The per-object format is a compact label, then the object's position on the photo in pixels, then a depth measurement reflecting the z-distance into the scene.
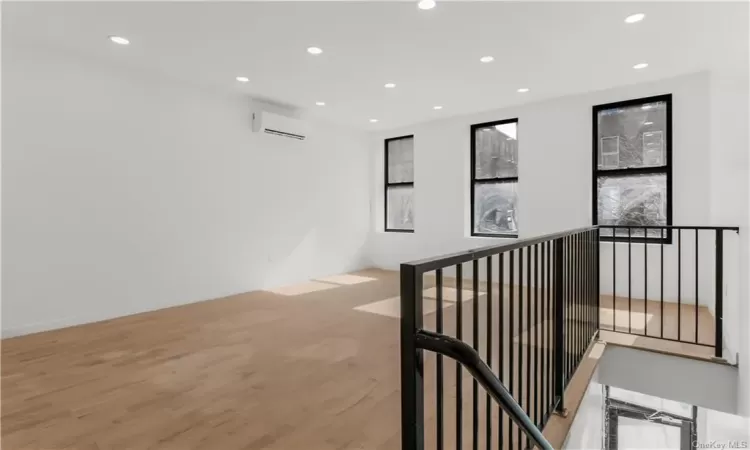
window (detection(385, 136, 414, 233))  7.29
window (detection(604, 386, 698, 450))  5.48
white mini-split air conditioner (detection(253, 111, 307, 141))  5.32
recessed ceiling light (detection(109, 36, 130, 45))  3.37
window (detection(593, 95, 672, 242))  4.71
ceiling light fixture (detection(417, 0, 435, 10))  2.83
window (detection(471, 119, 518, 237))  5.97
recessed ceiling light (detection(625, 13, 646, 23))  2.98
